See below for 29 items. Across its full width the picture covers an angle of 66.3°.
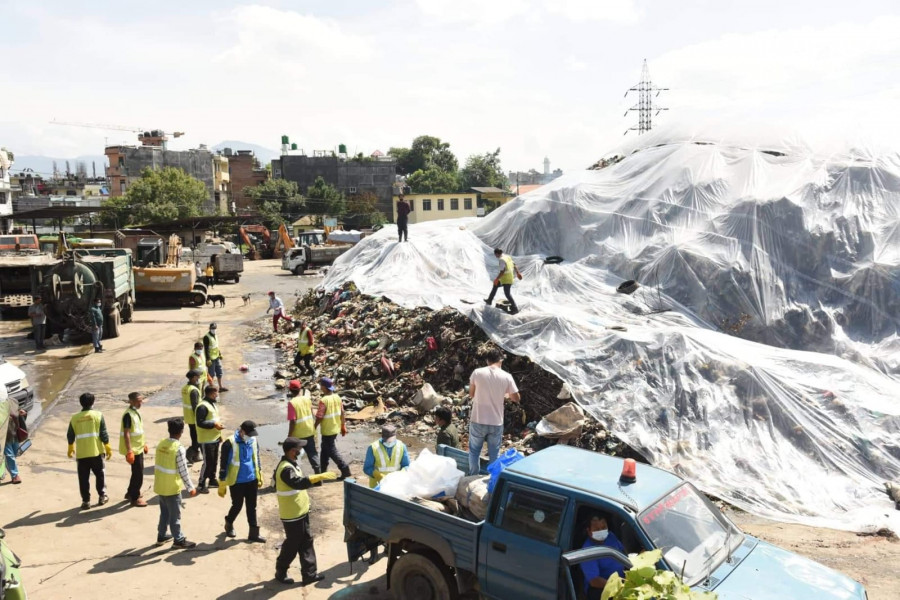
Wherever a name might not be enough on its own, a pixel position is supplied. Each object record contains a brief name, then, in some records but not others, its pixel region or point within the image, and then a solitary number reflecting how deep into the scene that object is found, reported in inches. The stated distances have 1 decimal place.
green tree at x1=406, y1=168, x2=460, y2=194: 2497.5
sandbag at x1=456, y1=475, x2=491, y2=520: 213.5
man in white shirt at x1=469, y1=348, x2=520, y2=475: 294.0
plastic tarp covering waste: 347.6
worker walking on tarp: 492.7
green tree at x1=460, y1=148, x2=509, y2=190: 2878.9
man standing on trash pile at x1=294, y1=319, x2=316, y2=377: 555.2
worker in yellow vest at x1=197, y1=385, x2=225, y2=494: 326.6
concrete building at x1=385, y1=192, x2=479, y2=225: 2092.8
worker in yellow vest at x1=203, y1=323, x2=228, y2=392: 498.0
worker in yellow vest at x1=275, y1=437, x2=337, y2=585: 239.3
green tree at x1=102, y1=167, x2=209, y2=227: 1839.3
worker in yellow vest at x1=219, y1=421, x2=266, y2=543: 269.1
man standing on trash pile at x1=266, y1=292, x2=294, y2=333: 729.6
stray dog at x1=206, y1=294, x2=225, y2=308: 944.2
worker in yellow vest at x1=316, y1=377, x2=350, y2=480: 336.2
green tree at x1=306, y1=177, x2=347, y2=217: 2255.8
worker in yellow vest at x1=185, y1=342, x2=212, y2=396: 420.8
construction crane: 2847.0
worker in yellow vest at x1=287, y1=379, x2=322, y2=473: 329.1
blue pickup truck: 174.9
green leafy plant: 126.6
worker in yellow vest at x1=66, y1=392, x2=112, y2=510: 304.3
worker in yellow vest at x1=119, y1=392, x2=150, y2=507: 304.0
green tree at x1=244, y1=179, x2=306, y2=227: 2234.3
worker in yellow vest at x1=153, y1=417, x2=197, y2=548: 268.7
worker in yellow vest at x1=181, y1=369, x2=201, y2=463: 350.6
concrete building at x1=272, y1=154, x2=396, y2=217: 2444.6
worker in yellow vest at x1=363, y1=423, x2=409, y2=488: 260.1
